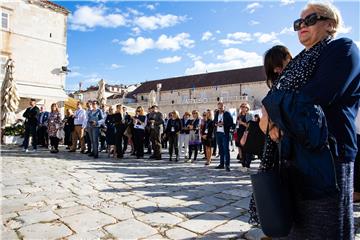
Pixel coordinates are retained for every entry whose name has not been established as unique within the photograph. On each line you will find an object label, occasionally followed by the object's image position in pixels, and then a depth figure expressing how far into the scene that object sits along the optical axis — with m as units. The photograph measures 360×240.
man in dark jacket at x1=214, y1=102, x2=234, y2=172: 8.65
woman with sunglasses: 1.38
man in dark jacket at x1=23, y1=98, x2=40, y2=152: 11.21
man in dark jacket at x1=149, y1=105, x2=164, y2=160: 10.90
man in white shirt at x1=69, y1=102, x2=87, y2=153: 11.56
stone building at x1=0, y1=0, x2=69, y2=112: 23.55
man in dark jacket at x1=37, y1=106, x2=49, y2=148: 13.99
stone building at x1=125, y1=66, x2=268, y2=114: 46.59
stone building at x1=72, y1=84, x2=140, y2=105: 77.38
